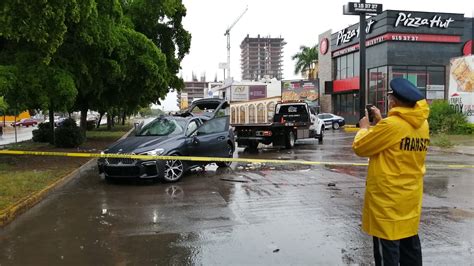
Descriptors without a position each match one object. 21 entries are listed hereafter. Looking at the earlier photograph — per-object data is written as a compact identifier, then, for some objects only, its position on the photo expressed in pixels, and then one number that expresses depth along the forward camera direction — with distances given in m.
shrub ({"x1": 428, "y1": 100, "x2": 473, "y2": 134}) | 28.16
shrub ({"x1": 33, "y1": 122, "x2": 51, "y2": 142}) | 23.56
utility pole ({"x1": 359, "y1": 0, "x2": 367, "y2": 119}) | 25.22
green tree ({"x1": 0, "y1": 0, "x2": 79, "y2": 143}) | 13.48
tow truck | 19.34
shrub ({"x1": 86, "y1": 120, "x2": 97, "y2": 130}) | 40.37
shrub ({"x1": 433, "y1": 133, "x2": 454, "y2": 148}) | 20.25
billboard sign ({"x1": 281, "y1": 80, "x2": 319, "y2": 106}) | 54.09
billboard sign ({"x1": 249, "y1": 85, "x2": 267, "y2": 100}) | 80.50
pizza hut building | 40.06
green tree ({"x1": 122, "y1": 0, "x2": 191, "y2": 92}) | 22.86
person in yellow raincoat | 3.59
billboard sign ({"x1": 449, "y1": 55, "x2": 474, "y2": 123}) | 28.61
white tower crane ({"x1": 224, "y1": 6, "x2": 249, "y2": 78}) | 98.91
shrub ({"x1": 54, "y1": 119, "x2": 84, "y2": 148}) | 19.69
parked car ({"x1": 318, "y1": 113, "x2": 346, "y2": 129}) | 41.78
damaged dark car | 10.52
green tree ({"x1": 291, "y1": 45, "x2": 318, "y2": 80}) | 66.88
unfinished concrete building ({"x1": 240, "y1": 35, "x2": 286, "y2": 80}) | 154.88
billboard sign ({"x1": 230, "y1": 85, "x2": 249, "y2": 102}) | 78.88
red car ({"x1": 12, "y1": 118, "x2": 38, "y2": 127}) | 70.81
